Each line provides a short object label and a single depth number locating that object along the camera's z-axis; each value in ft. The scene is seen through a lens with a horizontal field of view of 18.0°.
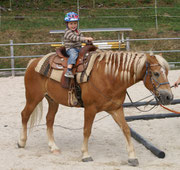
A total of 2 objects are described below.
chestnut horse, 22.97
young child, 25.66
